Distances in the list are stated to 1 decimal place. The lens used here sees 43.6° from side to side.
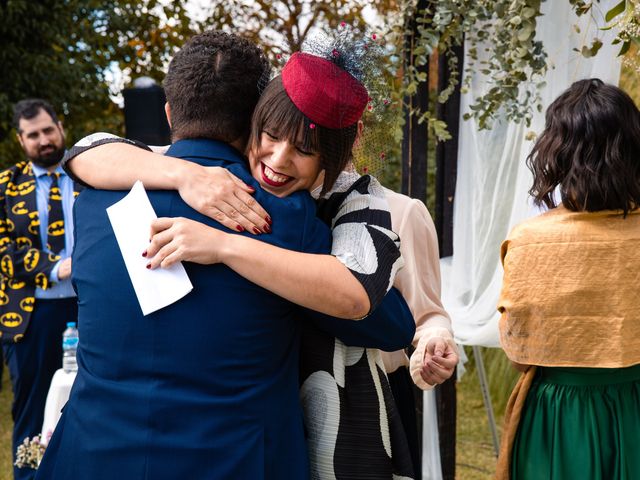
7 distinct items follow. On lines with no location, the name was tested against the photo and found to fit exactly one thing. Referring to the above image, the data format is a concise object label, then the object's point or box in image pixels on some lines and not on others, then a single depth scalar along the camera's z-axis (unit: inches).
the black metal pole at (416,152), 149.6
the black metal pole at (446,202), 146.9
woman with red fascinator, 53.9
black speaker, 245.9
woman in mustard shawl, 85.6
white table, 148.0
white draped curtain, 118.1
